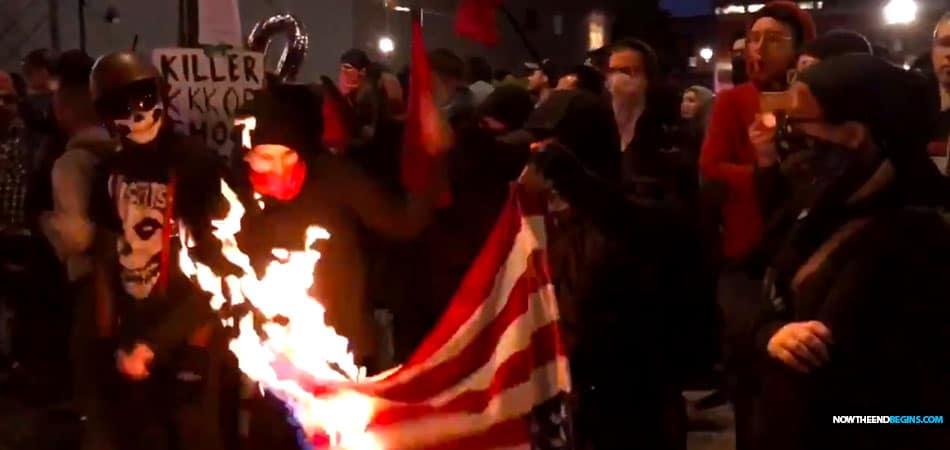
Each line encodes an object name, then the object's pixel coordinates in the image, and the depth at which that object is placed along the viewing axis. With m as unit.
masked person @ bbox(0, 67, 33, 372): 8.10
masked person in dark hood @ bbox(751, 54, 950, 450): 3.03
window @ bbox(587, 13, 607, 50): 29.30
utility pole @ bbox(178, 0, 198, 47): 7.00
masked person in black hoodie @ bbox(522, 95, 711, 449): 4.24
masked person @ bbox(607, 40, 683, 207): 4.68
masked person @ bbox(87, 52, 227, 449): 4.67
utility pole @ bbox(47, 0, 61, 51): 13.35
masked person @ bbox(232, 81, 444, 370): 4.74
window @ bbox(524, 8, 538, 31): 21.97
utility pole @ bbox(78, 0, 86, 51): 12.93
